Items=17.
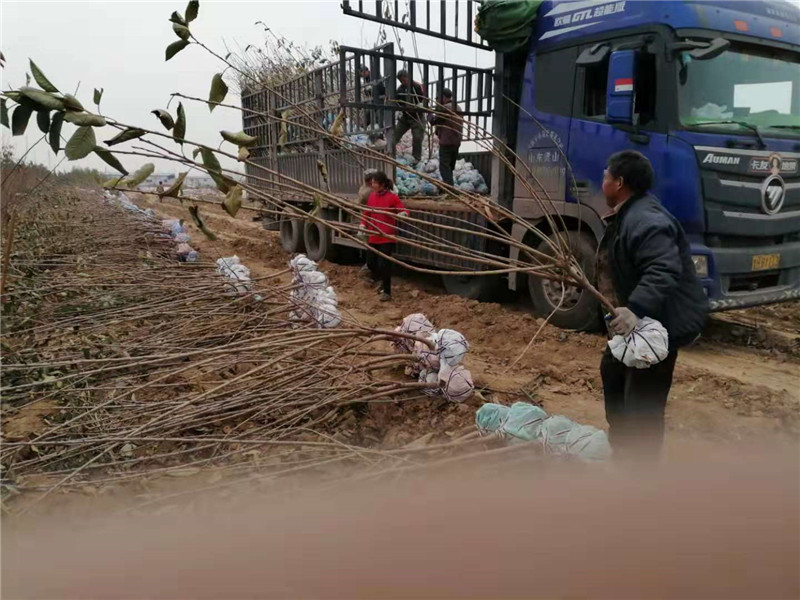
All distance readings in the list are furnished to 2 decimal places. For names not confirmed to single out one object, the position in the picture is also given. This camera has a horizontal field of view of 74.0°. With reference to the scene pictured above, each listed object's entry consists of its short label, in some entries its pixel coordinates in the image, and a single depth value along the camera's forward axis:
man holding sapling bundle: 2.22
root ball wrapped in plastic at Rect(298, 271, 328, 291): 4.57
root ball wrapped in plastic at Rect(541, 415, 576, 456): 2.46
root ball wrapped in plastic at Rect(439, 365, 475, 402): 3.20
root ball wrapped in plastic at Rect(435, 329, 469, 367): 3.20
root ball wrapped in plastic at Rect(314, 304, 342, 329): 3.95
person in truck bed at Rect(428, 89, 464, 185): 6.66
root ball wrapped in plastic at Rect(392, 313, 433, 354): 3.56
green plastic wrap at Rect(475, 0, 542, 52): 5.20
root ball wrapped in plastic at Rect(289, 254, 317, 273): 4.75
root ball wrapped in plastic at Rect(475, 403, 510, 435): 2.69
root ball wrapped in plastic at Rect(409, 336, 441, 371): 3.31
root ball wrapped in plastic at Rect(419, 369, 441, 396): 3.29
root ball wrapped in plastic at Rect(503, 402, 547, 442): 2.57
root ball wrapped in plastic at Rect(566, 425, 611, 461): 2.33
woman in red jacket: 6.23
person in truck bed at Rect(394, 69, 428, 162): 6.39
